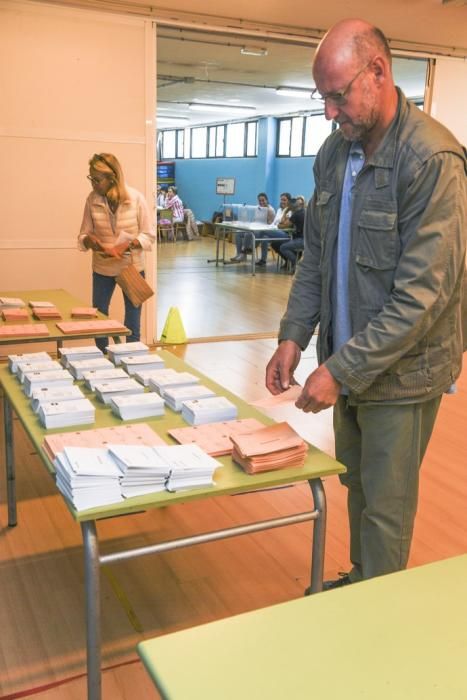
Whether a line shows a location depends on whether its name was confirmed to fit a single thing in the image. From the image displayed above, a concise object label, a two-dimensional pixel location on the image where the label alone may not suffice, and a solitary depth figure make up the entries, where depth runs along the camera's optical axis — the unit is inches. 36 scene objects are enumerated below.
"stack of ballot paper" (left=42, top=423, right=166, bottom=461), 73.0
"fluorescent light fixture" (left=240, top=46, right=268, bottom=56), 249.0
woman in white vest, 174.2
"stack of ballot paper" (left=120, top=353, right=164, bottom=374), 101.6
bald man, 63.1
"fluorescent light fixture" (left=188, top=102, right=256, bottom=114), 569.0
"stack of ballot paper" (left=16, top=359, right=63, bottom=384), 97.9
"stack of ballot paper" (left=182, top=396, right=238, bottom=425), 82.0
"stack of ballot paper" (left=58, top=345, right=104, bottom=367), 106.3
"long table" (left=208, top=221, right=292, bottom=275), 429.2
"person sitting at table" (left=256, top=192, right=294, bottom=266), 444.1
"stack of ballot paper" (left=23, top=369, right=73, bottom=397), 91.1
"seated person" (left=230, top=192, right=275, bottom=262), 480.0
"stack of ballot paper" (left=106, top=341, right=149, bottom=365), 107.0
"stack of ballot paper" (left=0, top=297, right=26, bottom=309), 151.6
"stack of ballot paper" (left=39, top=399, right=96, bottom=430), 79.2
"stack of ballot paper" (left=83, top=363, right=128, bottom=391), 93.7
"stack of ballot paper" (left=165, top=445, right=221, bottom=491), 64.2
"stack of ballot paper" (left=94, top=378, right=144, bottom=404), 88.4
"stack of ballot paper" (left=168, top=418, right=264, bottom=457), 73.5
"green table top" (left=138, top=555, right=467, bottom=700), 36.0
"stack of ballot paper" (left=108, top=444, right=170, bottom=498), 63.2
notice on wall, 579.2
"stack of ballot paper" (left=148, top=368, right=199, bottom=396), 92.0
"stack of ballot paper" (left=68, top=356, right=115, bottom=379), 99.4
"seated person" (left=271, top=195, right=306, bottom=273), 427.5
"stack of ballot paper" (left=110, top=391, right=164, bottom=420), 83.3
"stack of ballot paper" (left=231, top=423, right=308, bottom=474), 68.0
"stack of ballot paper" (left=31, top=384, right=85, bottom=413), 84.3
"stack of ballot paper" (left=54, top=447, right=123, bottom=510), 61.1
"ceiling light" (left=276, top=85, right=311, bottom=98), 450.2
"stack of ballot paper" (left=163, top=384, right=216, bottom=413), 87.0
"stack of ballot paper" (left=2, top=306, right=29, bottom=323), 140.3
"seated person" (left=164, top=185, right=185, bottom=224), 636.7
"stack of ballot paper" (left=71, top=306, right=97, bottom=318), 145.9
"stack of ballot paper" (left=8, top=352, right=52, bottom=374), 102.1
